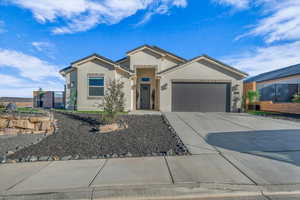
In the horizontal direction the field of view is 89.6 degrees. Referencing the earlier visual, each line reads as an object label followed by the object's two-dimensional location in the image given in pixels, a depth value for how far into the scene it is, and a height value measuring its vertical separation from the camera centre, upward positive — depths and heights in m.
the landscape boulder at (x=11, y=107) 8.20 -0.43
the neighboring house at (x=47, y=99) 14.83 +0.07
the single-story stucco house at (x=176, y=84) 12.20 +1.37
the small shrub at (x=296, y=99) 11.99 +0.17
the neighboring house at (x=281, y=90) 13.03 +1.17
